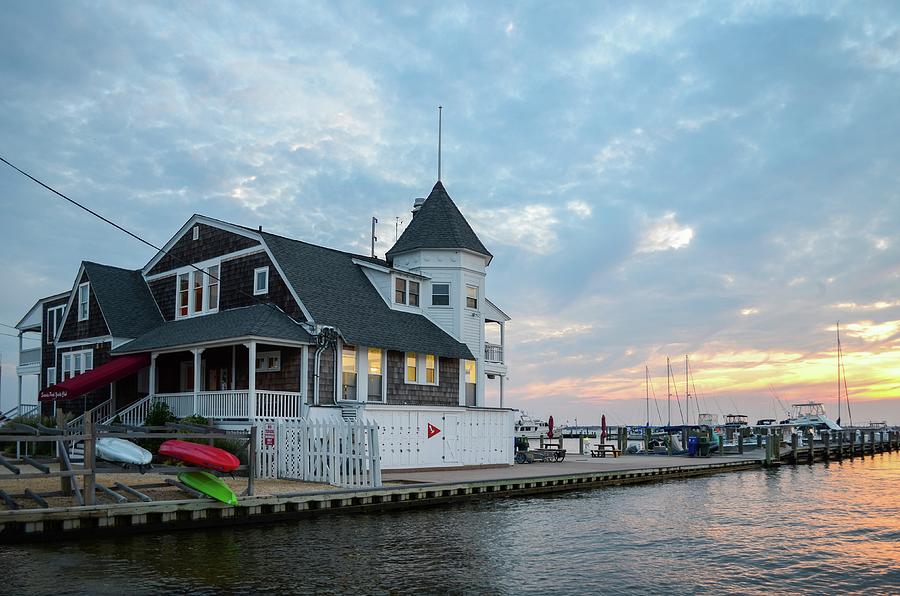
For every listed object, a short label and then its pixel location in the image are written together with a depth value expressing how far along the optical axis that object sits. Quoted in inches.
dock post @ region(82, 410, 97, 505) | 676.1
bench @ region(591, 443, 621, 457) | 1779.0
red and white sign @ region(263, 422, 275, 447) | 954.1
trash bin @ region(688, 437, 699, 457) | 1878.7
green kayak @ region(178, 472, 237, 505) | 733.3
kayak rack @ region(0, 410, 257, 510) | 668.7
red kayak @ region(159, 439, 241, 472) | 735.7
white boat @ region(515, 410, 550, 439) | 3102.9
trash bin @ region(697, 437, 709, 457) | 1878.6
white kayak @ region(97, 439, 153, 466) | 743.7
